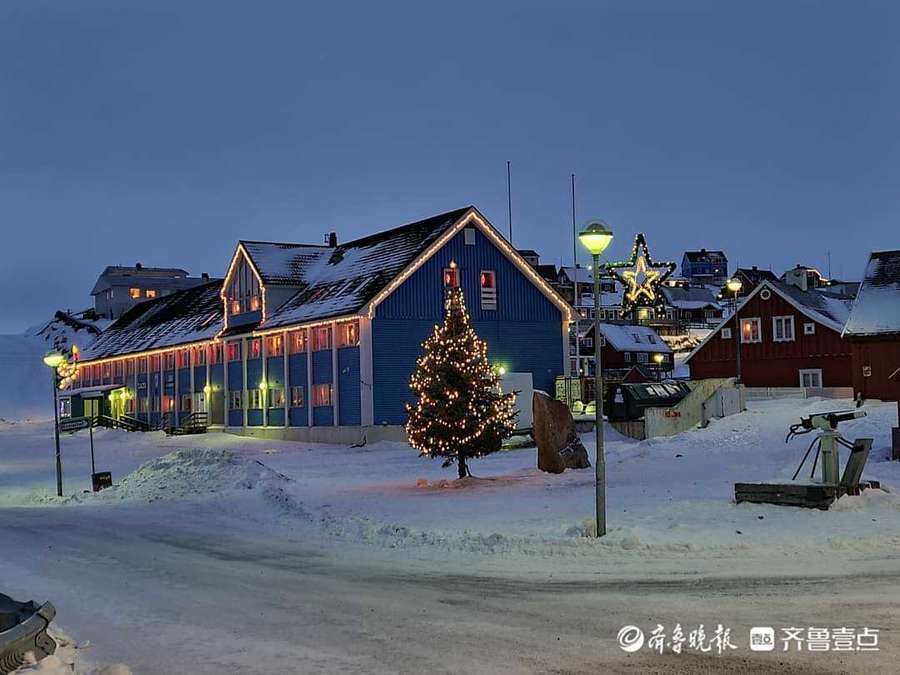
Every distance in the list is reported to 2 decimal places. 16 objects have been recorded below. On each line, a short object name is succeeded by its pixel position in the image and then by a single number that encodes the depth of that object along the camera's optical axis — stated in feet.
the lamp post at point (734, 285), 139.54
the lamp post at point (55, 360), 97.30
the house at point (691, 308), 437.66
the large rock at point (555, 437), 92.07
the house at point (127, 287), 431.43
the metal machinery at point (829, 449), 61.00
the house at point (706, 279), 609.38
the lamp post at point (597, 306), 52.44
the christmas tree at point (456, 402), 88.33
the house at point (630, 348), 311.27
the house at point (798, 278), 204.13
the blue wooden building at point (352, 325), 155.53
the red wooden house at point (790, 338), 191.31
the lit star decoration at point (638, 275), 362.33
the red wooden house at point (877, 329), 151.74
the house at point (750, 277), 489.21
